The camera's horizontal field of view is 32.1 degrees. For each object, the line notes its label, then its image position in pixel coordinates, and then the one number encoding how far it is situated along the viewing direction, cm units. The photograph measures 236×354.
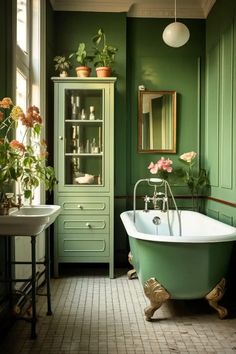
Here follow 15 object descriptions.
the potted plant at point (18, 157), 221
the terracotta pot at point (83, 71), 396
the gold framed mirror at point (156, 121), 438
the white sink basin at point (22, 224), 215
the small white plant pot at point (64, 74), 399
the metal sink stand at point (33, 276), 242
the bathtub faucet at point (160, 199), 374
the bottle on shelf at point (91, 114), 399
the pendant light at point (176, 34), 360
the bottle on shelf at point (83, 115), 401
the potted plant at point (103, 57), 397
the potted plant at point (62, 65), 403
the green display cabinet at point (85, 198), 389
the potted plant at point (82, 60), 396
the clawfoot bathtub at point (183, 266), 265
